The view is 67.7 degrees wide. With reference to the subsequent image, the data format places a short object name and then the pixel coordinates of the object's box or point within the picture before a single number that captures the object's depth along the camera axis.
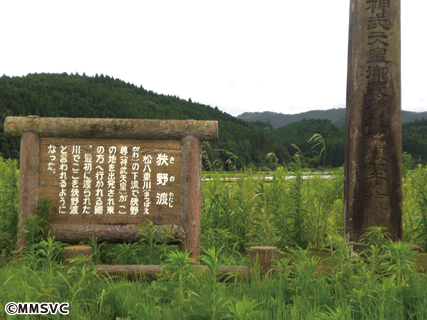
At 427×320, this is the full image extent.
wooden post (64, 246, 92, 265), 2.87
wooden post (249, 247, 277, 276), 2.85
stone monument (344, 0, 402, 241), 3.57
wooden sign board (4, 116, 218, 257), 3.67
